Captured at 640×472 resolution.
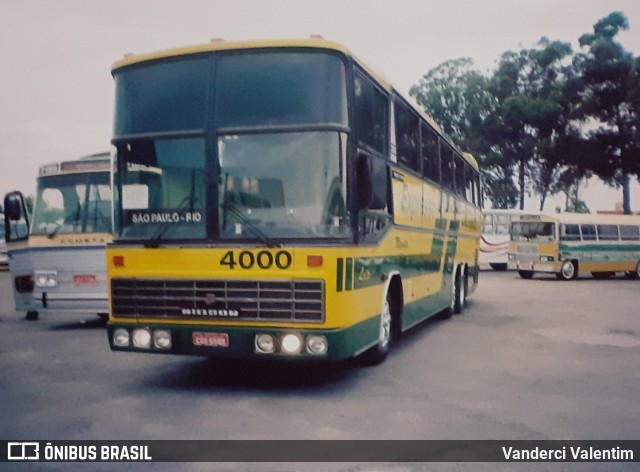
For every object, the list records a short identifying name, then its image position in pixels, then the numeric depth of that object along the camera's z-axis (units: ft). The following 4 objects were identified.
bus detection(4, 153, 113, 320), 38.45
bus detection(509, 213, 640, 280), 86.63
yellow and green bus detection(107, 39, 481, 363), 21.67
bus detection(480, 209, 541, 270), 109.29
